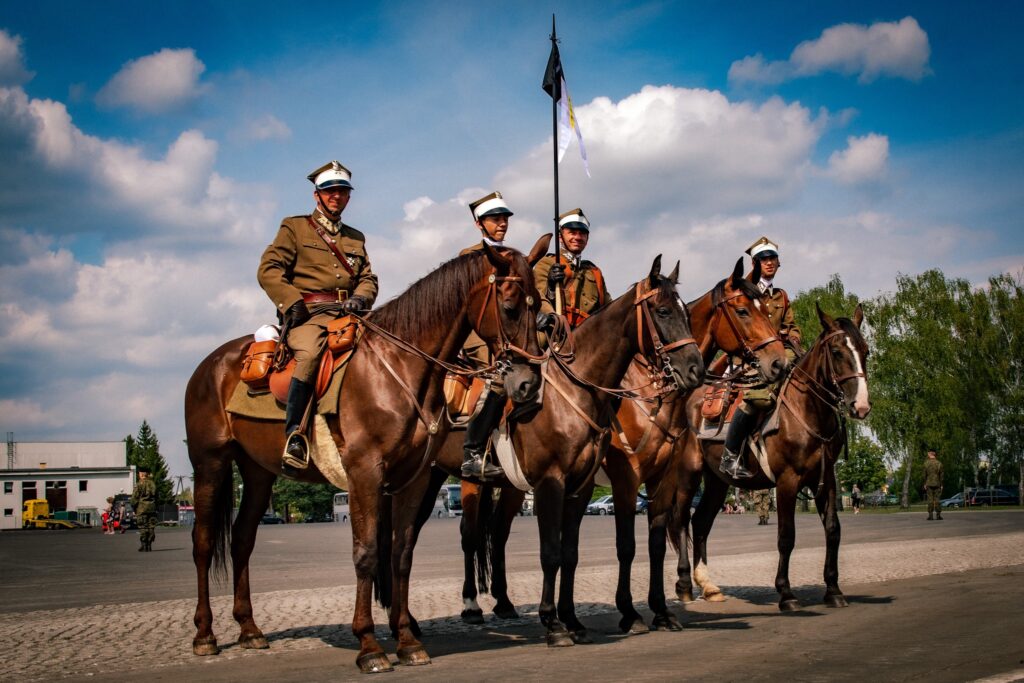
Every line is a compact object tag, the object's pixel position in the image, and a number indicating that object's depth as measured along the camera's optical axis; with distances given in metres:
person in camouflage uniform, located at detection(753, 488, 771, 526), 45.92
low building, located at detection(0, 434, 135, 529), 125.31
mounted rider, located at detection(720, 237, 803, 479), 14.46
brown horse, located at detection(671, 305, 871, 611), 13.88
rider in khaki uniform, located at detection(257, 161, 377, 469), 9.80
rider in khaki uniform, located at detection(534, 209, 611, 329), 12.99
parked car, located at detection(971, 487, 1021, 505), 79.19
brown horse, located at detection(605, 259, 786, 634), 11.65
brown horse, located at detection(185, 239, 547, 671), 9.31
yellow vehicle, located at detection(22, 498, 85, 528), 95.56
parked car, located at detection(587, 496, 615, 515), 84.90
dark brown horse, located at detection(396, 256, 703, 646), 10.48
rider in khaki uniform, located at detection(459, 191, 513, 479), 11.04
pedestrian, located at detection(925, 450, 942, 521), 42.30
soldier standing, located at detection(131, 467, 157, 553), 37.09
